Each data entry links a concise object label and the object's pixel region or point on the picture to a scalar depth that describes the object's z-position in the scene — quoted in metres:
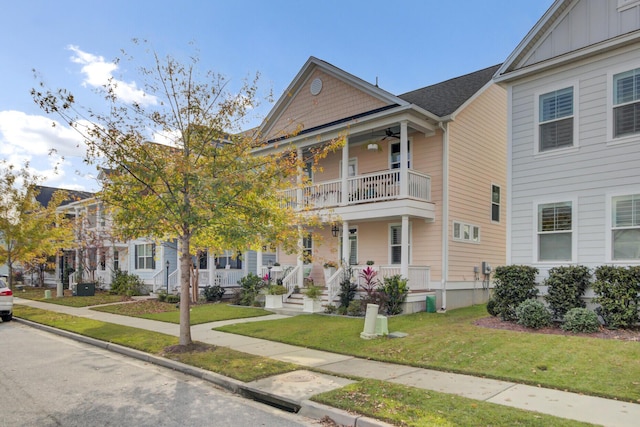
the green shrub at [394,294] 14.13
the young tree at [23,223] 22.93
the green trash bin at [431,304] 14.97
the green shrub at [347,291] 14.95
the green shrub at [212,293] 20.35
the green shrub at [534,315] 10.39
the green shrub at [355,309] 14.14
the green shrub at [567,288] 10.77
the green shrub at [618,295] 9.73
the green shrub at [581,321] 9.67
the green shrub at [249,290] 17.89
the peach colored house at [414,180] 15.50
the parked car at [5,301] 15.77
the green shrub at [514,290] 11.53
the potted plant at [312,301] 15.11
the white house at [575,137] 10.79
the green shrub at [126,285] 25.00
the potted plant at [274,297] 16.34
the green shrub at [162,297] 20.83
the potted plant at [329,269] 15.79
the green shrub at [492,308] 11.99
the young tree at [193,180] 9.03
